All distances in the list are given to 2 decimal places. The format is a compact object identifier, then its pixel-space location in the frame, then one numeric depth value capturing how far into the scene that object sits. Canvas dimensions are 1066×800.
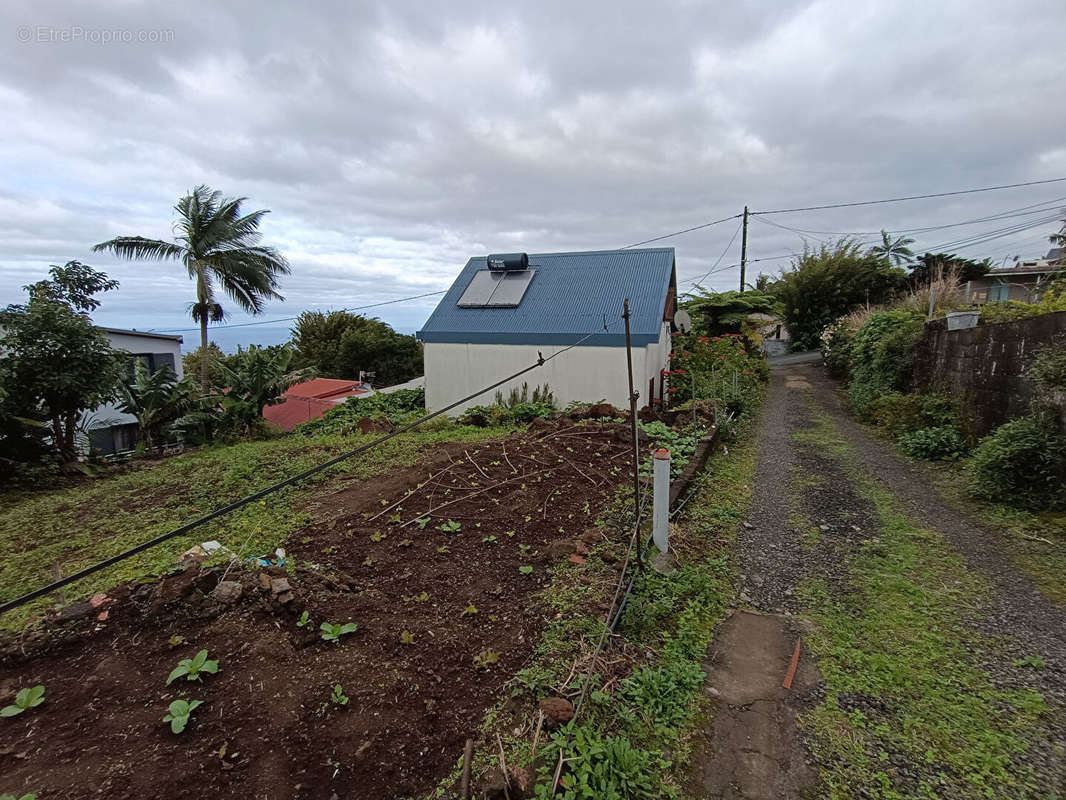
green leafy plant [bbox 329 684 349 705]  2.43
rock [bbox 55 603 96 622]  2.98
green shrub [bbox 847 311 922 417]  9.91
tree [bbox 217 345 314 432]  11.88
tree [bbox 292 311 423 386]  34.94
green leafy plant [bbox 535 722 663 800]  2.00
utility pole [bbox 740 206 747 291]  25.88
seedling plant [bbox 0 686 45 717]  2.28
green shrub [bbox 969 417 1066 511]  4.75
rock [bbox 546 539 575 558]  4.04
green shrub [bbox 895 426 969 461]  6.80
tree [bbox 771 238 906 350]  22.19
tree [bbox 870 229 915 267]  32.88
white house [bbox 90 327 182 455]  16.64
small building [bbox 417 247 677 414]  10.67
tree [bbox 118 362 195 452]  10.66
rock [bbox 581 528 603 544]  4.27
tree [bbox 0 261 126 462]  7.49
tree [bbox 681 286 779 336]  18.09
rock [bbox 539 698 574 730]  2.33
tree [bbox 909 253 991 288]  23.33
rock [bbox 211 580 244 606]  3.07
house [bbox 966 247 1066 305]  11.69
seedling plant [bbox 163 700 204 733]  2.19
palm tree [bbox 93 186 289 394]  16.84
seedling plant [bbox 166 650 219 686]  2.50
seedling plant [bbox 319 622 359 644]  2.85
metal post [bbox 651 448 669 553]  3.79
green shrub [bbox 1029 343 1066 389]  4.74
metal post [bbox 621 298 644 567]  3.45
